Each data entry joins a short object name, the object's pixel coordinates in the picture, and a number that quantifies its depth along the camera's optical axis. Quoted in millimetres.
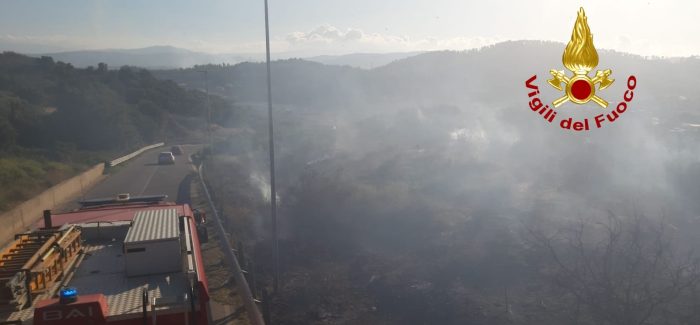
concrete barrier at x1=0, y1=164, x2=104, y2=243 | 18344
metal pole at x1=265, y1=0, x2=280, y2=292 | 13794
